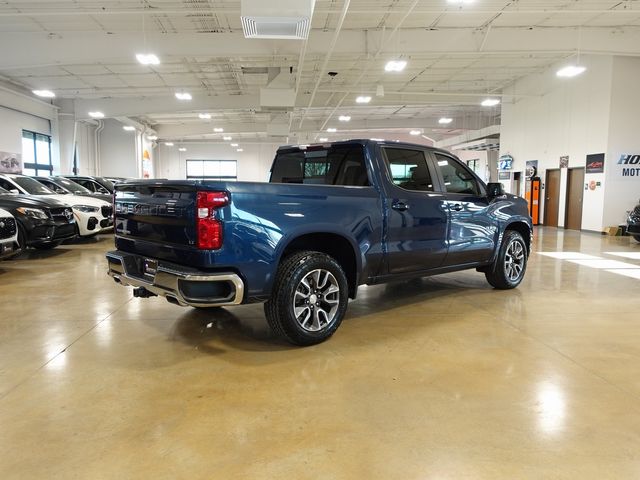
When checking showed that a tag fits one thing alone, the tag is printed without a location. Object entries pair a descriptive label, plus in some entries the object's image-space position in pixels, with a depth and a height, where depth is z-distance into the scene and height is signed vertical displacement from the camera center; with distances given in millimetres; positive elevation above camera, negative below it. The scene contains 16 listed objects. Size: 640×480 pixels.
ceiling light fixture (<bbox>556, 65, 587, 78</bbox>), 11102 +3206
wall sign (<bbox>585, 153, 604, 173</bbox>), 13359 +1129
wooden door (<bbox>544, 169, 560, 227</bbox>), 15891 +81
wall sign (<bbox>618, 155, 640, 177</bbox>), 13172 +1046
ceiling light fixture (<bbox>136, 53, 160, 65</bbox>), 10641 +3237
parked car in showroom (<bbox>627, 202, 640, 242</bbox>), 10628 -514
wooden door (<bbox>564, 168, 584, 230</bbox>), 14625 +51
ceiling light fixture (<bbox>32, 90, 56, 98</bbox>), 16248 +3650
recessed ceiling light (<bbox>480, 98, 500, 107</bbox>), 16514 +3551
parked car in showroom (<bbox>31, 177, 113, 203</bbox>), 10227 +165
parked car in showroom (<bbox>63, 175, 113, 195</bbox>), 12680 +302
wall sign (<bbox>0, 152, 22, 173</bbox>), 15445 +1099
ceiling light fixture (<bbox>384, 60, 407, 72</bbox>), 11485 +3401
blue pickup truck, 3037 -263
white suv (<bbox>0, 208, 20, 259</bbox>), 6051 -559
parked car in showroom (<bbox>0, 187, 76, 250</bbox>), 7105 -389
